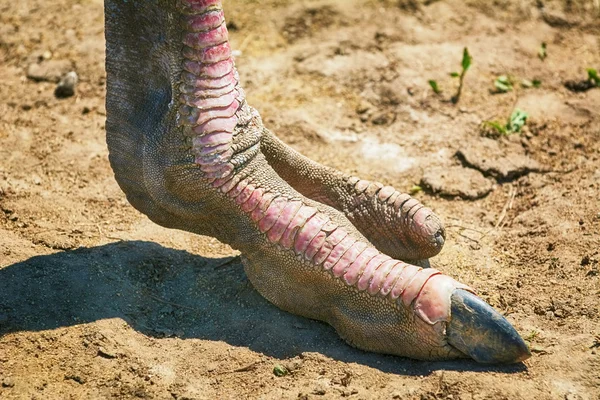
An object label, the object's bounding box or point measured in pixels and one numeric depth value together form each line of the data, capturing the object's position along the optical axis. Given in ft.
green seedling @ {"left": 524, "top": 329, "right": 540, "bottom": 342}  21.11
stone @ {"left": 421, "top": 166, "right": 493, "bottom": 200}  28.96
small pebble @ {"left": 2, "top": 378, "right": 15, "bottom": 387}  19.71
